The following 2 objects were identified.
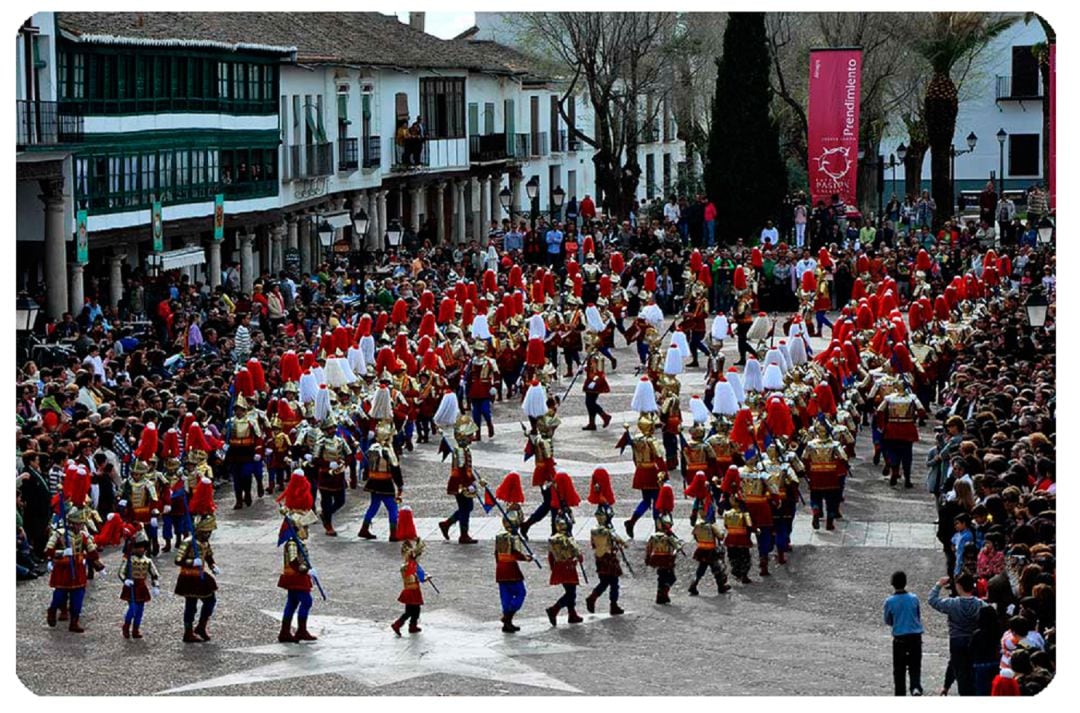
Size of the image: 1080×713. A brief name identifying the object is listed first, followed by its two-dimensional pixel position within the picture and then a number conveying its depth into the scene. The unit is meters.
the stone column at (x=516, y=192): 74.06
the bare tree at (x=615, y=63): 66.06
